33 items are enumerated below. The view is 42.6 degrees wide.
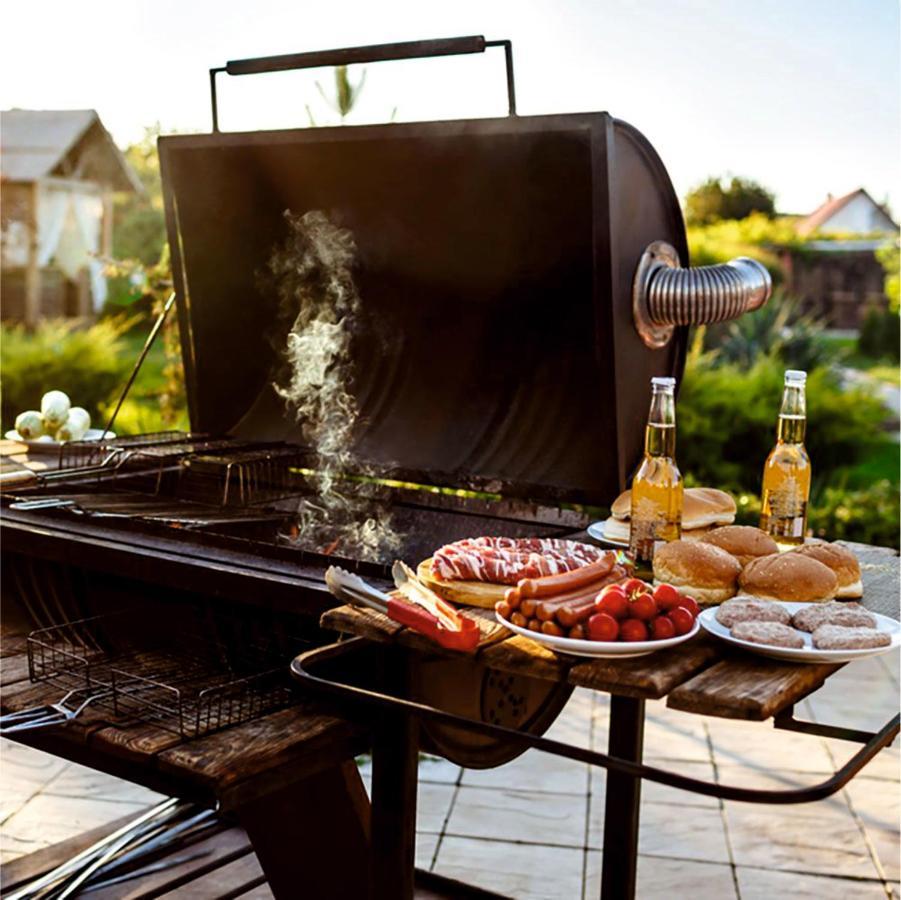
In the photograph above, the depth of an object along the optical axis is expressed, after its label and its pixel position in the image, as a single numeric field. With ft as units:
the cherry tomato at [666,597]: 5.69
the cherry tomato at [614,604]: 5.55
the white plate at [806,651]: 5.42
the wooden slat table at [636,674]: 5.12
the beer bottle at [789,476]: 7.36
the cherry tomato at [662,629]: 5.54
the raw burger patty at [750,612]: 5.88
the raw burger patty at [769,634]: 5.52
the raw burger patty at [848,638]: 5.49
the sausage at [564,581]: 5.82
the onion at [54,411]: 12.66
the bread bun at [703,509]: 7.70
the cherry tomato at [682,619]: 5.61
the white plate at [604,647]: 5.40
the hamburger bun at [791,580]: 6.37
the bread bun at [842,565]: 6.79
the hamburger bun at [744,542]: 6.95
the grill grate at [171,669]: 7.26
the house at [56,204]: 52.90
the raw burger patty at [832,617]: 5.80
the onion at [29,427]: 12.49
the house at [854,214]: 109.50
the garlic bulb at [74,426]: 12.70
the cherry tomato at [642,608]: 5.54
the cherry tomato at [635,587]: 5.77
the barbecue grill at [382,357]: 8.39
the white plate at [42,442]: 12.05
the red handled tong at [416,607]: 5.70
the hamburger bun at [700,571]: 6.51
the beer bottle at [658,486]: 7.07
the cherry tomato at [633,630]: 5.46
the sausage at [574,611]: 5.57
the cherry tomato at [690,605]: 5.78
